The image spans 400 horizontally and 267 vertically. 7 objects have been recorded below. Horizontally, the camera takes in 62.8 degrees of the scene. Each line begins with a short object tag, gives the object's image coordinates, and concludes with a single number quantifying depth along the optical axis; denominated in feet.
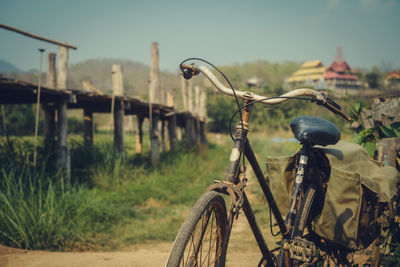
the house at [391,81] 123.44
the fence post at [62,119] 20.49
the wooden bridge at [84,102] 20.11
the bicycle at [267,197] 5.37
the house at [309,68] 219.20
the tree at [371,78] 132.09
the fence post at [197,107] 54.19
